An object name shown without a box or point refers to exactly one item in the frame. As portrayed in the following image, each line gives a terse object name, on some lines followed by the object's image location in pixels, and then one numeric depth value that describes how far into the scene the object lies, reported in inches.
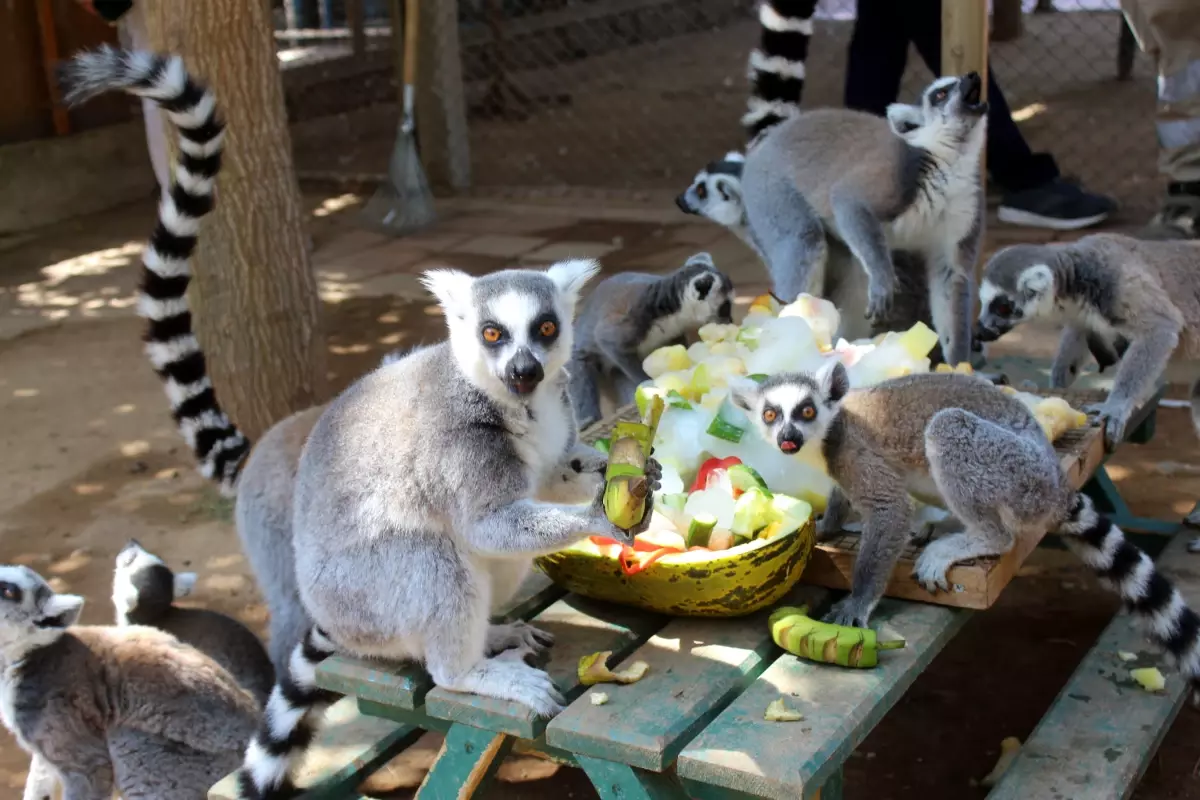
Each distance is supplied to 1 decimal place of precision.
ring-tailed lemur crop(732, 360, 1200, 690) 110.8
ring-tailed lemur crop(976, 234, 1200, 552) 151.3
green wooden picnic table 91.2
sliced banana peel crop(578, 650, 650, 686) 101.3
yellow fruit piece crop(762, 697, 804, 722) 94.2
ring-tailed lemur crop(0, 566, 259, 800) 122.6
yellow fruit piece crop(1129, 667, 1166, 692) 122.1
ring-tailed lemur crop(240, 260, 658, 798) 101.0
